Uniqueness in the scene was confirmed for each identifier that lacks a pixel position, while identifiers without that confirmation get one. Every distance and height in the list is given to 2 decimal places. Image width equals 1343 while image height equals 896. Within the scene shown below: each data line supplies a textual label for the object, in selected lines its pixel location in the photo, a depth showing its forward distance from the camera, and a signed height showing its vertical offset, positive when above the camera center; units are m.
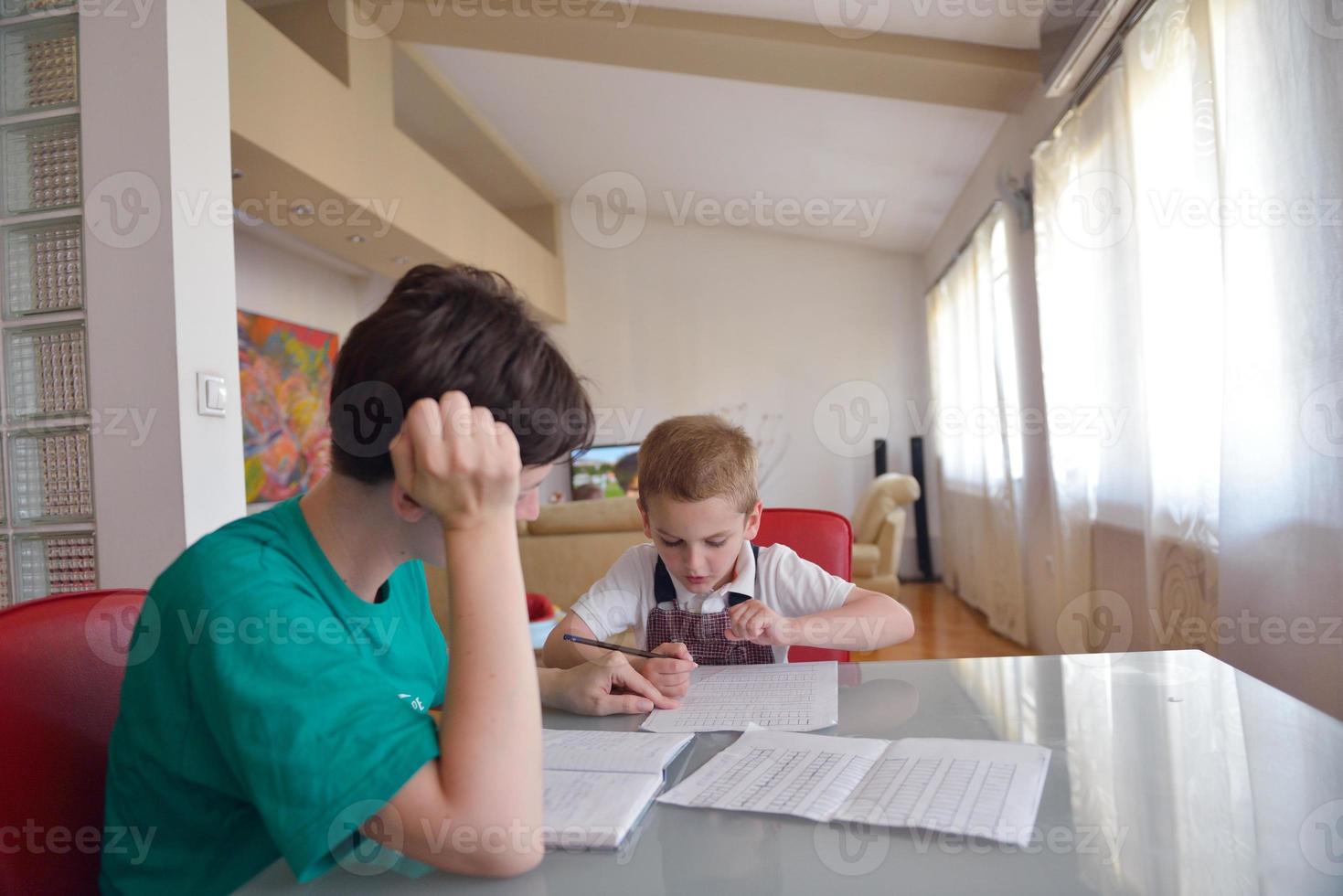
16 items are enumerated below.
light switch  1.99 +0.22
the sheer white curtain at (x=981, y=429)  4.52 +0.15
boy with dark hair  0.65 -0.13
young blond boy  1.43 -0.21
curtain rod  2.73 +1.34
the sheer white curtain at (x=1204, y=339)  1.76 +0.28
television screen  7.47 -0.02
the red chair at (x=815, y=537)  1.68 -0.15
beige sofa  3.76 -0.32
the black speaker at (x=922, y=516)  7.02 -0.49
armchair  4.62 -0.41
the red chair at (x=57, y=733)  0.77 -0.22
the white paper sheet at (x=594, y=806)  0.72 -0.30
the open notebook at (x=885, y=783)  0.73 -0.31
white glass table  0.63 -0.31
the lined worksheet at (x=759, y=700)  1.05 -0.31
